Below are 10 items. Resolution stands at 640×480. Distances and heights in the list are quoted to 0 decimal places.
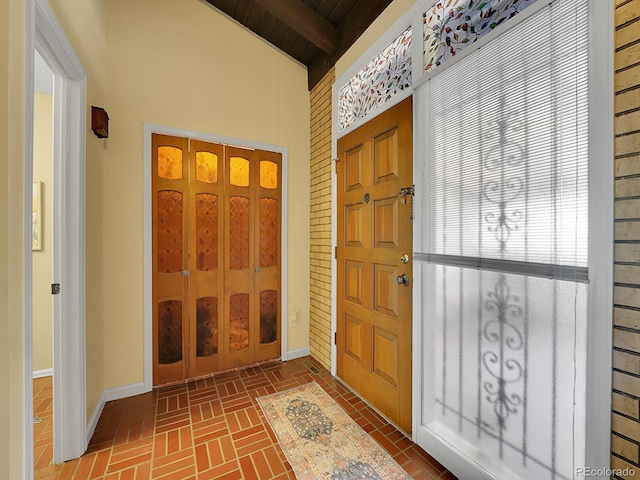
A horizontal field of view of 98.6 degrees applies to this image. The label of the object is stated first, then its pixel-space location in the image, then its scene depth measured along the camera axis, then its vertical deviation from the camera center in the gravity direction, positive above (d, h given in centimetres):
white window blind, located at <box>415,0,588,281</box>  106 +40
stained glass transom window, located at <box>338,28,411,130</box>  185 +120
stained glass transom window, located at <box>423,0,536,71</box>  131 +113
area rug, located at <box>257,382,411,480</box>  155 -131
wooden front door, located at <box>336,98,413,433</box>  183 -18
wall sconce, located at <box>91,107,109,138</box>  188 +80
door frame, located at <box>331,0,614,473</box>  96 -3
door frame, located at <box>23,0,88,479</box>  161 -11
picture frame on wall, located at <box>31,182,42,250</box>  254 +21
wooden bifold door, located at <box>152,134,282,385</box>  245 -18
